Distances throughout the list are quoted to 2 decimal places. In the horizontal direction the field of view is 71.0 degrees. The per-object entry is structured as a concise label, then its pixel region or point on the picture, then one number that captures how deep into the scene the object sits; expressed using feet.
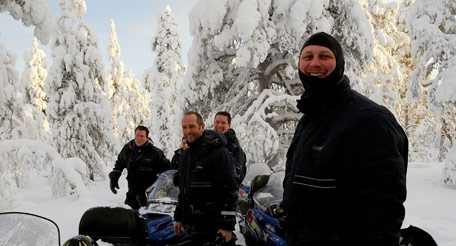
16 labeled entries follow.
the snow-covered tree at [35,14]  18.03
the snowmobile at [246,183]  19.38
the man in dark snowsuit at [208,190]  10.94
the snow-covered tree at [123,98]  111.55
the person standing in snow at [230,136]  18.56
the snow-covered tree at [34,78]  111.34
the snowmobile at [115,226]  8.14
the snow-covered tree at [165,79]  88.84
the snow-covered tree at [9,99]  20.38
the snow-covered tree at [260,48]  33.83
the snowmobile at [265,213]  11.16
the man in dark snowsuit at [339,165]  4.20
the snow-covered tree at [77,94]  54.39
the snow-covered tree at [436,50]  32.12
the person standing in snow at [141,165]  20.27
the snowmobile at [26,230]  6.48
